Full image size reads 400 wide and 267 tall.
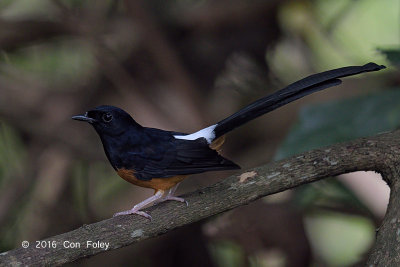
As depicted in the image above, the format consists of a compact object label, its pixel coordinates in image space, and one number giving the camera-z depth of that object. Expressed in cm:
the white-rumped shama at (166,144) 616
